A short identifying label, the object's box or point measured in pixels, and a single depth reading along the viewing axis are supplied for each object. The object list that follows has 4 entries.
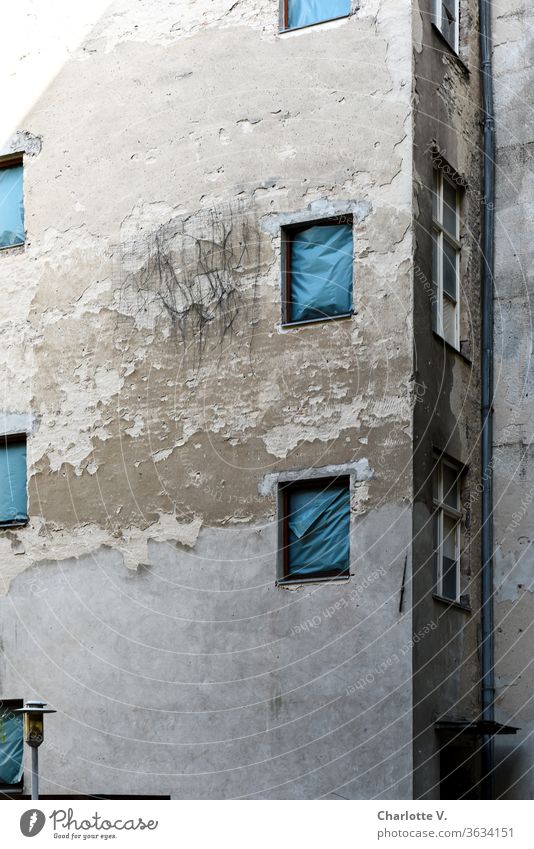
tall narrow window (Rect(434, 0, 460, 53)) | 17.50
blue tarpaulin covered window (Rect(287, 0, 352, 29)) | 16.86
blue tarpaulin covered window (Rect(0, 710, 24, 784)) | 17.03
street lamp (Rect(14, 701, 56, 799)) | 14.45
